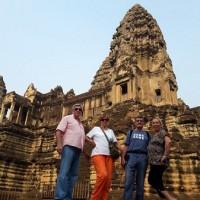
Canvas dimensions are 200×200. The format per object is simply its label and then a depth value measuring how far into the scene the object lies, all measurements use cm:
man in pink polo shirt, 441
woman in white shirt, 471
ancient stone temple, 1347
